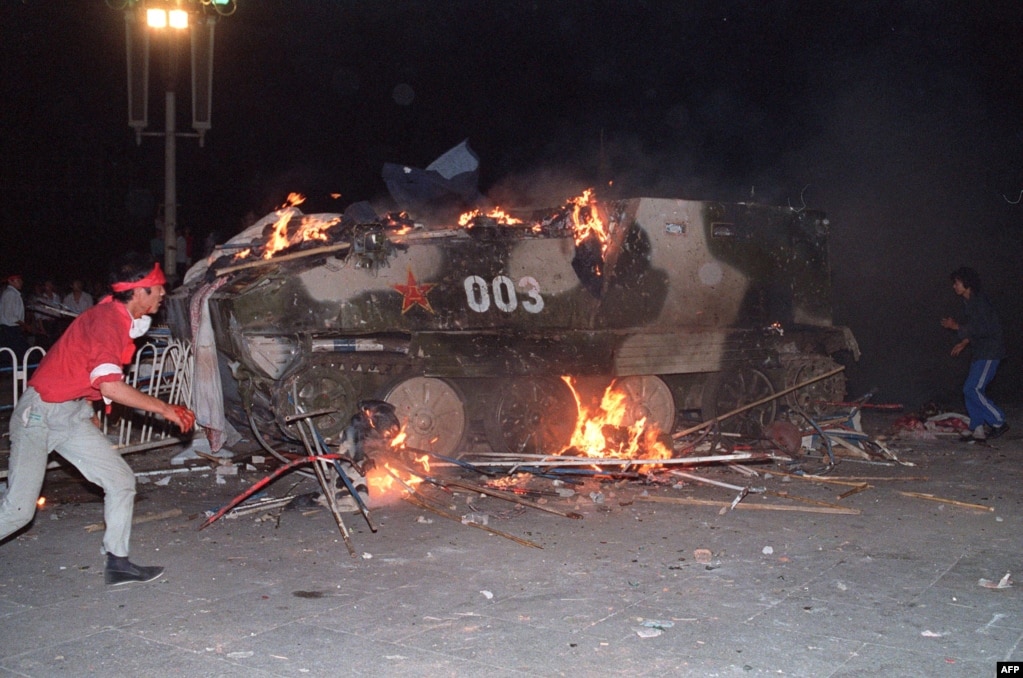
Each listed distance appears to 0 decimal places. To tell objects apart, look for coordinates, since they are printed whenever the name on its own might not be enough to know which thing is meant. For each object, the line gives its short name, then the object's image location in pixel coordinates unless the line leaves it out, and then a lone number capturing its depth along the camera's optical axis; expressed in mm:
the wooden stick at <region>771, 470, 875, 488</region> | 8328
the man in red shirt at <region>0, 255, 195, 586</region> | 5305
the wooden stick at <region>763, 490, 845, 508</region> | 7393
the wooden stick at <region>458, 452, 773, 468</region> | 7574
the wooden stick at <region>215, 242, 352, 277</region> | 8922
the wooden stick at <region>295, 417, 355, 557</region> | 6090
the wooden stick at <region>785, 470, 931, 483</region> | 8570
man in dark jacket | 10789
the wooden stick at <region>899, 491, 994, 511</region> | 7375
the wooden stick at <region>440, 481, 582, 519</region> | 7012
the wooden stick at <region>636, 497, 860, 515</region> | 7176
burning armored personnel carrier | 8602
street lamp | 11281
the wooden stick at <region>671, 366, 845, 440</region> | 9398
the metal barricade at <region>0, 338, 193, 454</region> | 9477
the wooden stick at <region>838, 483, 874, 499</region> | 7820
